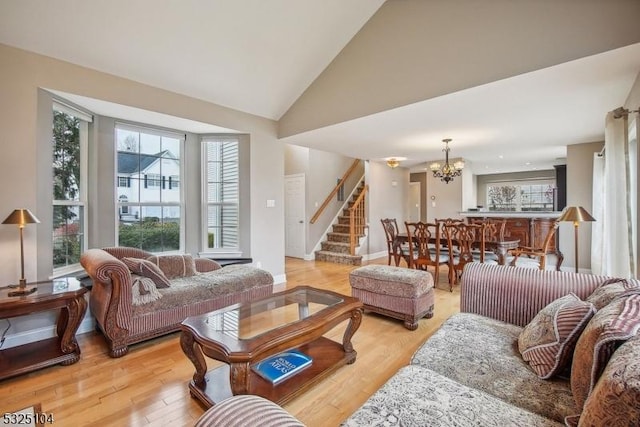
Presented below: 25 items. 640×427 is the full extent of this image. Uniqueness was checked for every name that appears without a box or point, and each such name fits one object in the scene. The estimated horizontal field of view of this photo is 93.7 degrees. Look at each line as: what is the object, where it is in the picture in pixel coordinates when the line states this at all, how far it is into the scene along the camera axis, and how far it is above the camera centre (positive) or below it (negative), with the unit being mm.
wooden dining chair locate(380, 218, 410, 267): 4941 -547
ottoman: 2979 -841
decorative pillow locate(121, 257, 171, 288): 2756 -535
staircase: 6492 -818
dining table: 4105 -503
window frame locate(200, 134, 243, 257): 4500 +146
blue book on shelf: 1937 -1049
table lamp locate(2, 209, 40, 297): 2283 -75
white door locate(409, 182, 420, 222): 11266 +380
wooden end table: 2100 -874
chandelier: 5141 +737
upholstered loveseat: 2416 -749
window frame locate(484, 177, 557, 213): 9969 +941
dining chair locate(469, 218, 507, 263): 4348 -412
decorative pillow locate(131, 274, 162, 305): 2559 -694
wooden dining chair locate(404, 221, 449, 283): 4352 -565
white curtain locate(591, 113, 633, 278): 2562 +105
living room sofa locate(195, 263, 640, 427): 843 -761
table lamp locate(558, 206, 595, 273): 3025 -55
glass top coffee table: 1614 -769
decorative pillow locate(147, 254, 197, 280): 3262 -592
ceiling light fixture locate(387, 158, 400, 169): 6086 +995
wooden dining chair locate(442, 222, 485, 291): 4090 -438
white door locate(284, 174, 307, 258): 7117 -110
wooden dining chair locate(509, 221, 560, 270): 4198 -660
